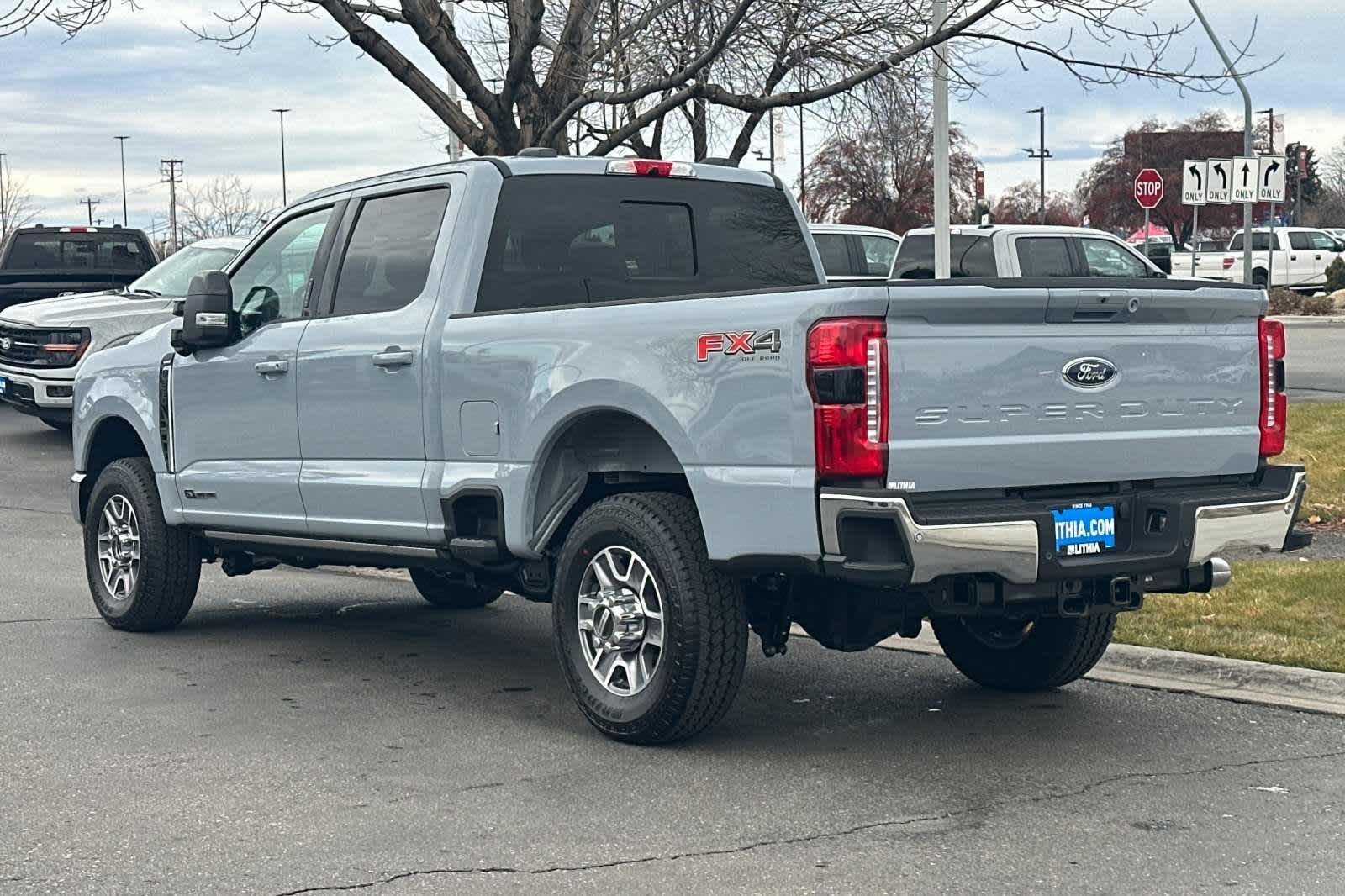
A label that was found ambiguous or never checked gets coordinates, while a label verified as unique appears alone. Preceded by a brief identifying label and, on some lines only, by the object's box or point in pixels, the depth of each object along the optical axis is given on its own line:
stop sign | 33.78
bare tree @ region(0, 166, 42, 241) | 80.69
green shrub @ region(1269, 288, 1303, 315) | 40.12
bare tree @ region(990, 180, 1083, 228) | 97.38
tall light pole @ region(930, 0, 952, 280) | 16.66
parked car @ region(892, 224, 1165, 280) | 20.45
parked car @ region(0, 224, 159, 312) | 21.12
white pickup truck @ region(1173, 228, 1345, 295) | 48.22
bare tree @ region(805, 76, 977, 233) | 63.19
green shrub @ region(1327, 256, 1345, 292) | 45.97
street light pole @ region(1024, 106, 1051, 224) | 87.83
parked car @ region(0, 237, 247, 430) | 17.91
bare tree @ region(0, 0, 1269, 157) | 12.73
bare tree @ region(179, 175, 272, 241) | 76.81
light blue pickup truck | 5.73
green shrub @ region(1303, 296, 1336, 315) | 39.50
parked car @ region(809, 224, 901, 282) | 21.70
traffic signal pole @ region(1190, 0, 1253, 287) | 26.24
